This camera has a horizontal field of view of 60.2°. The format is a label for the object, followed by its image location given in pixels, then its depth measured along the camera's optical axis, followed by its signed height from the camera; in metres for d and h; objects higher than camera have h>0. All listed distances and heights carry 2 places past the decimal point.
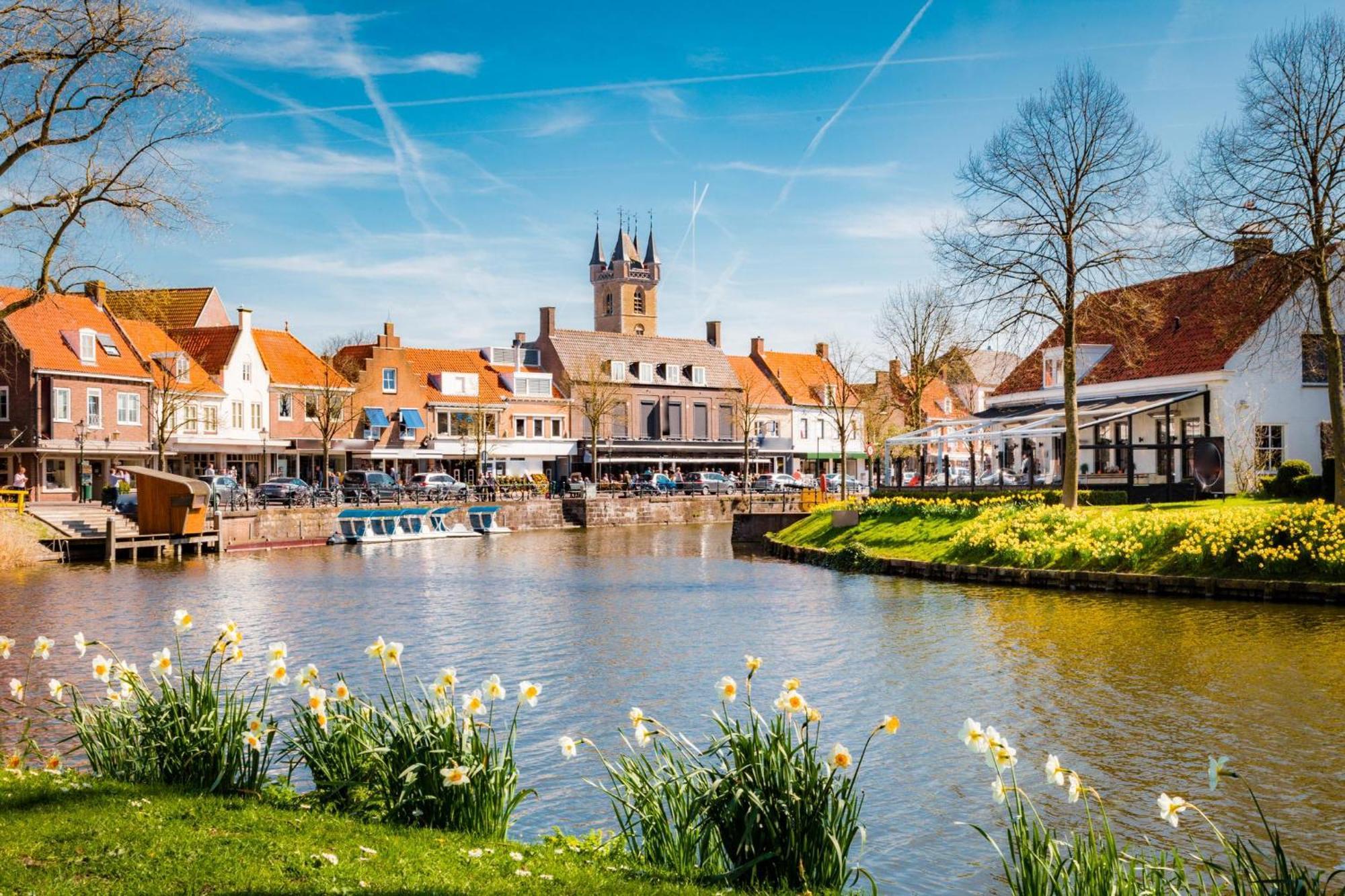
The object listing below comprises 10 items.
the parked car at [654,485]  75.88 +0.09
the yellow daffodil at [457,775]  8.32 -2.06
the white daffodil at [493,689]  8.53 -1.48
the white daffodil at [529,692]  8.16 -1.44
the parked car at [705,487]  79.19 -0.07
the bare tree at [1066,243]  33.78 +7.01
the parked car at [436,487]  64.50 +0.20
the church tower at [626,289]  121.31 +20.97
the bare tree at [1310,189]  27.12 +6.81
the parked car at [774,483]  80.12 +0.08
